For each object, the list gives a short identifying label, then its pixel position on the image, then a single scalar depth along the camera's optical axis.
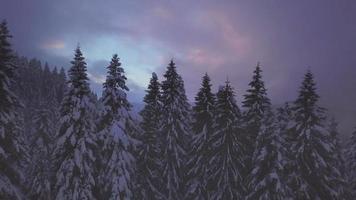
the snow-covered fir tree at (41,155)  47.84
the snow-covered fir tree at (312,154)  31.20
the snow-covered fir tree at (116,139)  31.42
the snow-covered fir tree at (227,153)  36.00
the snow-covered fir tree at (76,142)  28.81
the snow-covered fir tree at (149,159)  37.66
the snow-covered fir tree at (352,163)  45.59
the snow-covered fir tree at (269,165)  31.30
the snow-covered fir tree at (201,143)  38.09
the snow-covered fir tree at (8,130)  20.64
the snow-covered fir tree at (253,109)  37.69
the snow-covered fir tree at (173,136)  39.66
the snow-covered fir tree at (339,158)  40.31
